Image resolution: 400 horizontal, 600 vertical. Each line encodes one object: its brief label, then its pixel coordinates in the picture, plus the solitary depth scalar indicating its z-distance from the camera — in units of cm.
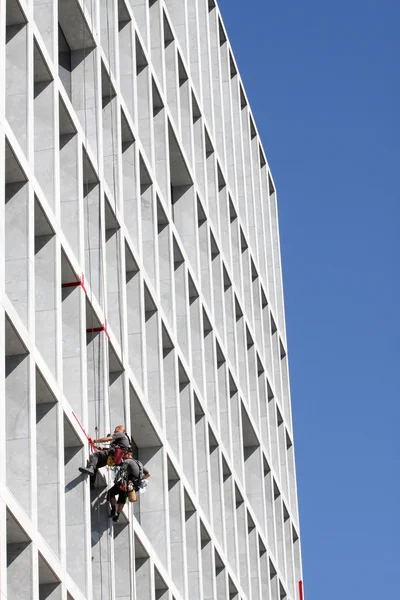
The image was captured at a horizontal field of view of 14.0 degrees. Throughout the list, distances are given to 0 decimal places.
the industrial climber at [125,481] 4694
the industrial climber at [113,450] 4575
